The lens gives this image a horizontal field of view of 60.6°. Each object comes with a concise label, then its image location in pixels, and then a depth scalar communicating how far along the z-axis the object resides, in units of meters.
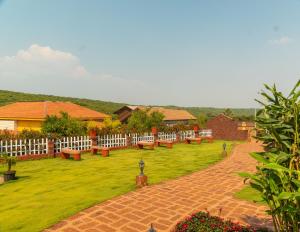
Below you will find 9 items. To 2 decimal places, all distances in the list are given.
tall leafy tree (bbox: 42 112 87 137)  18.11
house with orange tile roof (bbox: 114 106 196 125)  51.75
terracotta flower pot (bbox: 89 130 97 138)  19.12
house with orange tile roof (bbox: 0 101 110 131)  26.25
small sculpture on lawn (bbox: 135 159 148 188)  9.51
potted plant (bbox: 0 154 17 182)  10.68
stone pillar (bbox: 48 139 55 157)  16.92
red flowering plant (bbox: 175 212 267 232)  5.23
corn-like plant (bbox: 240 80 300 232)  2.88
